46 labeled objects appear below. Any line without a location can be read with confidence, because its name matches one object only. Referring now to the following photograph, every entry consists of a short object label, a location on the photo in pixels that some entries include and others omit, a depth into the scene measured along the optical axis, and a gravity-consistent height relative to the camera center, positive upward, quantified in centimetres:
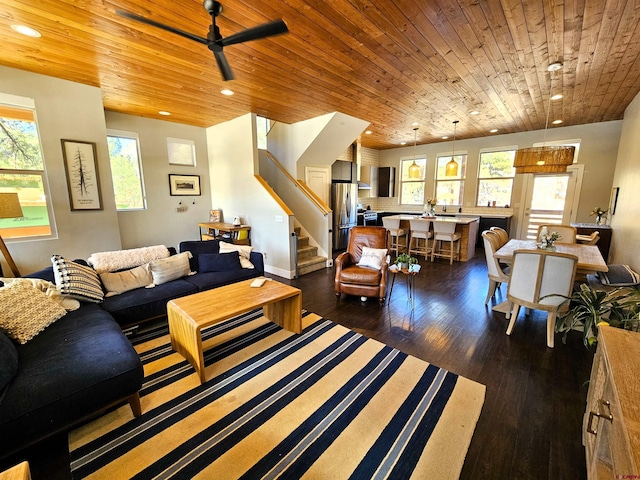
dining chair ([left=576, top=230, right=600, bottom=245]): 424 -72
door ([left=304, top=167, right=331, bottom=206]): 588 +36
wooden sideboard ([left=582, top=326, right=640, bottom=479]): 81 -73
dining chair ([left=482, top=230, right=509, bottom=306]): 325 -88
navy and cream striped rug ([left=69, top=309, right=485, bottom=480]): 146 -146
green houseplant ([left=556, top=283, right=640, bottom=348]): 170 -77
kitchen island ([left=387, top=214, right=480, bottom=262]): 567 -80
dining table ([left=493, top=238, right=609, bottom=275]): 272 -68
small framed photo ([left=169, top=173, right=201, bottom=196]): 549 +24
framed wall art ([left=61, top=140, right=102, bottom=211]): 353 +30
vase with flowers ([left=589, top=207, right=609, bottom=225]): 543 -36
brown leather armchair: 347 -101
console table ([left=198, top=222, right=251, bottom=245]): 497 -71
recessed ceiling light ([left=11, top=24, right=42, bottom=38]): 228 +145
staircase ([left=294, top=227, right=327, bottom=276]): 507 -126
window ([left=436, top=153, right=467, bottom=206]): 762 +37
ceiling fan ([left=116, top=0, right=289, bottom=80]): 186 +120
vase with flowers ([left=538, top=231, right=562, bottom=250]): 323 -55
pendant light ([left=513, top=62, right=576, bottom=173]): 364 +53
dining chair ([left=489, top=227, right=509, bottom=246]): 382 -58
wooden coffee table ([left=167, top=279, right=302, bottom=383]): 212 -98
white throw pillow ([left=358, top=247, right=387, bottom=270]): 362 -84
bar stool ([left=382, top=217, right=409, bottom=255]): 627 -87
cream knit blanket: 298 -73
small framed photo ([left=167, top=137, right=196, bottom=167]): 545 +94
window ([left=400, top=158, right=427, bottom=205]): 835 +36
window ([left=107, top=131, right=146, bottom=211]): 491 +49
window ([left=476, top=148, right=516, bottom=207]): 695 +50
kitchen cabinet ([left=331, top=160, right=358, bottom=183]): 659 +63
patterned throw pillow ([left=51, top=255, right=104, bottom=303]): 242 -79
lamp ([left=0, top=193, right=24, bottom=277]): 266 -10
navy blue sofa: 137 -104
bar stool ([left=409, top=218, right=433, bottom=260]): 580 -88
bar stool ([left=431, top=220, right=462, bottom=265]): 550 -85
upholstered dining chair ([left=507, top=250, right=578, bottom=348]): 247 -82
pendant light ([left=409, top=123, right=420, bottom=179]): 634 +62
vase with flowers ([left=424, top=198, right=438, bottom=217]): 654 -29
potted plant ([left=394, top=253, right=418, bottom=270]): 318 -78
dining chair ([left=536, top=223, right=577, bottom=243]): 427 -57
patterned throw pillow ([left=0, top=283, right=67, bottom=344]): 187 -87
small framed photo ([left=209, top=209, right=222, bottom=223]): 577 -43
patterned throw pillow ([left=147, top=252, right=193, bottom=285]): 313 -87
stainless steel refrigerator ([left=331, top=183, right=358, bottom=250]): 630 -32
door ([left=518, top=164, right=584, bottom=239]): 616 -7
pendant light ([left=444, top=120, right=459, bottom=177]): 571 +61
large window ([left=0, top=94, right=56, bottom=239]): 318 +33
